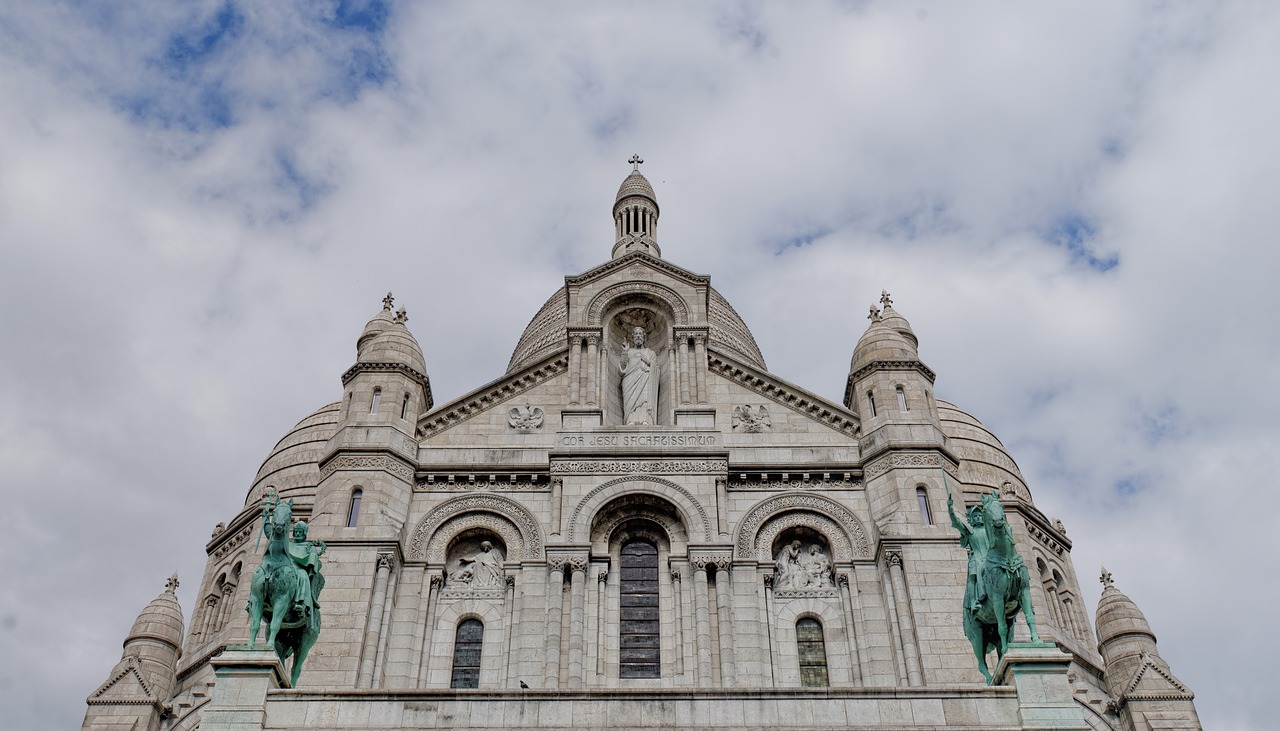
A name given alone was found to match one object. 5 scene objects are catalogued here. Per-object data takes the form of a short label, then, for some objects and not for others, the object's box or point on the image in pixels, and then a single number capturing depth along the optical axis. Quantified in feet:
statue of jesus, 101.24
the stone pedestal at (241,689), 62.64
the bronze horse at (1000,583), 65.92
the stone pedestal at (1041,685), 61.82
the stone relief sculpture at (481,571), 91.81
